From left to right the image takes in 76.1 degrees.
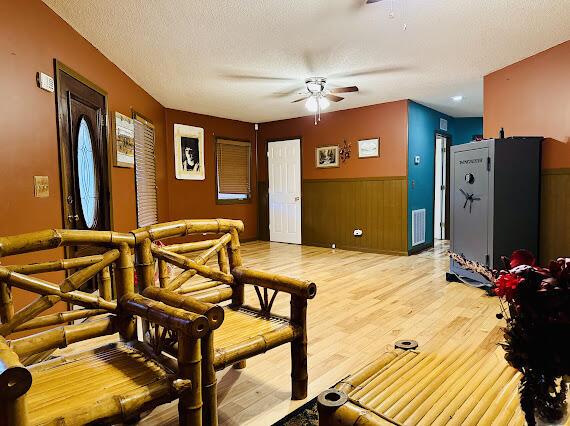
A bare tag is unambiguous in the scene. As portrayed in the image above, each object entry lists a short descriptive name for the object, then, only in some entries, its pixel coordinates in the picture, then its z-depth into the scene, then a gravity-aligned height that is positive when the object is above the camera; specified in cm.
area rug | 172 -110
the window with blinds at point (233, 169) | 715 +43
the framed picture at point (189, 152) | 642 +71
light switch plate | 257 +6
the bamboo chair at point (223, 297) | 146 -54
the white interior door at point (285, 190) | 726 -2
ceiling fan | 461 +122
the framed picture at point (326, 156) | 662 +59
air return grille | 609 -68
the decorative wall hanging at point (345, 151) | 642 +66
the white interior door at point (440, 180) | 733 +13
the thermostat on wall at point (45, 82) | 260 +82
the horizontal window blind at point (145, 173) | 484 +28
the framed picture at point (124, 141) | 410 +60
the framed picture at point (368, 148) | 608 +67
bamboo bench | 108 -70
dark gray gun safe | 375 -12
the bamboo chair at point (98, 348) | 112 -57
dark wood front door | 297 +37
